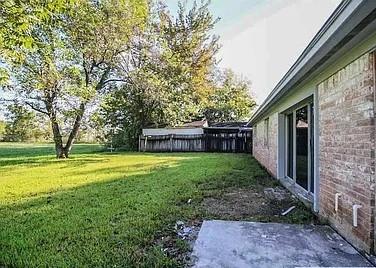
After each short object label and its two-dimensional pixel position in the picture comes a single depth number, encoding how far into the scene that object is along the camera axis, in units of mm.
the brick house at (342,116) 2869
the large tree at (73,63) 13352
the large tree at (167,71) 19922
